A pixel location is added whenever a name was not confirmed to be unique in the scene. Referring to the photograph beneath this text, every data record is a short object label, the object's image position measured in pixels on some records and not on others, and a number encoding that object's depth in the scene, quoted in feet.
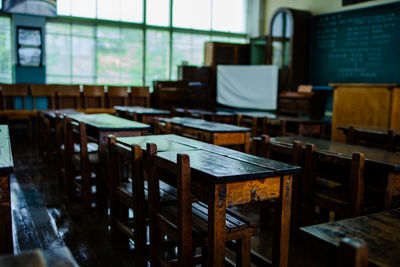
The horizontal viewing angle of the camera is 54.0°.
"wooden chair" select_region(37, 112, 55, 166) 16.90
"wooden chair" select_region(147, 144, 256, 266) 5.84
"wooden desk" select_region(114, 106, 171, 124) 18.24
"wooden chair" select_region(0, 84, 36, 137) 24.27
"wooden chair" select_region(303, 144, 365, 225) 7.23
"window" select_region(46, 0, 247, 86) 28.84
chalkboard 22.76
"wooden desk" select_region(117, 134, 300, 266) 5.60
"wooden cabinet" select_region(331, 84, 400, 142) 17.03
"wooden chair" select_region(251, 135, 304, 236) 8.68
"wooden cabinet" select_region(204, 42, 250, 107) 31.27
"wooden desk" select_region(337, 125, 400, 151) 11.09
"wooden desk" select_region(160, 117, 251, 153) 12.14
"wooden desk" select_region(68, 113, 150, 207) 10.92
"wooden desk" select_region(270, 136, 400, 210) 7.01
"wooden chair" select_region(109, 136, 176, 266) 7.36
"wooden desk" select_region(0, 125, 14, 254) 5.70
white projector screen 28.48
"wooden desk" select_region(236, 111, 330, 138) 16.15
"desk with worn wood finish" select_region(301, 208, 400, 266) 3.48
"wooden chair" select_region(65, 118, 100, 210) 11.15
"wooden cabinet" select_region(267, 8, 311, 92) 27.48
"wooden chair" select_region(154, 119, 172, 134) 14.87
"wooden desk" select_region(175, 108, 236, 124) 19.31
